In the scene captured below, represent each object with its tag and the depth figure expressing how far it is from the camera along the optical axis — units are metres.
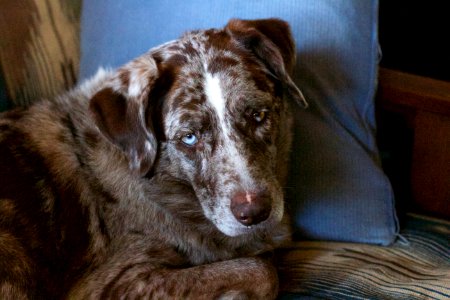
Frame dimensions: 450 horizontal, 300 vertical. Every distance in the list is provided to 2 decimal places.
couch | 1.41
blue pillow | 1.49
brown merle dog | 1.37
